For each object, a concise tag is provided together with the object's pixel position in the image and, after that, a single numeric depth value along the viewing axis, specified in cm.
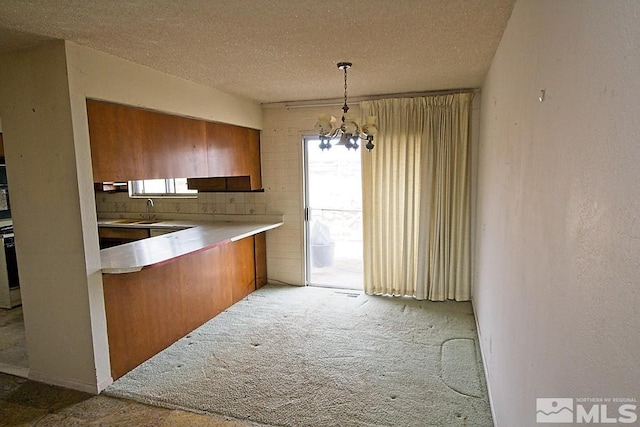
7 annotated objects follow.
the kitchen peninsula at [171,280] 294
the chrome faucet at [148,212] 528
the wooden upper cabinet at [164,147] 279
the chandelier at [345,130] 305
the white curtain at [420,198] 413
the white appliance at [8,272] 427
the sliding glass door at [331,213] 487
